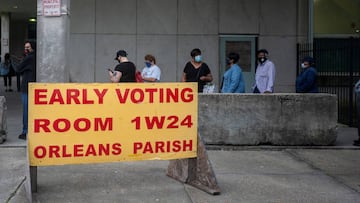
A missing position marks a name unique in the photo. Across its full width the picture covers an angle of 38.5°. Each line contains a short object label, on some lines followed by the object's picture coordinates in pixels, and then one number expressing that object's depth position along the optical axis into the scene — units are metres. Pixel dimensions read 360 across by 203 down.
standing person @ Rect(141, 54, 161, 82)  10.80
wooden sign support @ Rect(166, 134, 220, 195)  6.19
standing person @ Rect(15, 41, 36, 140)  9.09
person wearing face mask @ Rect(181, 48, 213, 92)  9.99
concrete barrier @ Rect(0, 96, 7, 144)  8.67
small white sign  8.83
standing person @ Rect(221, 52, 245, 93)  9.80
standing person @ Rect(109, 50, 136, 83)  8.66
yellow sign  5.82
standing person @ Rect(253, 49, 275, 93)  10.67
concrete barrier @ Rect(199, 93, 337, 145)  9.00
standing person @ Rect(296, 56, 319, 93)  10.00
